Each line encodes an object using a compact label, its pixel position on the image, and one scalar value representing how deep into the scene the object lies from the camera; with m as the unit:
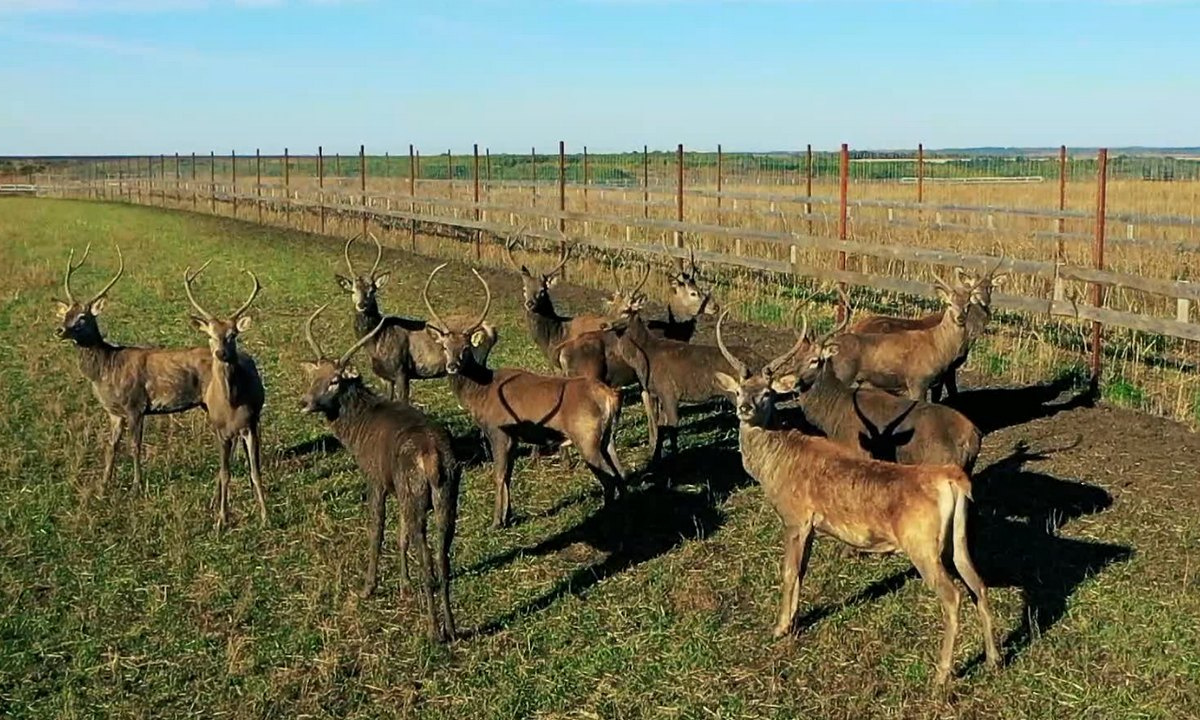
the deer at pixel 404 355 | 10.80
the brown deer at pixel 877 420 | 7.59
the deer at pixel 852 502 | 5.64
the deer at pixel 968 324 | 10.23
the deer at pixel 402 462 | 6.32
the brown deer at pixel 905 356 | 10.02
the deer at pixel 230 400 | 8.34
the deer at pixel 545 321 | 11.71
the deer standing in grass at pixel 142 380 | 9.14
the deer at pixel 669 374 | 9.65
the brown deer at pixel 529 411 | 8.17
